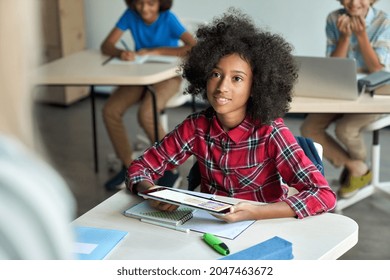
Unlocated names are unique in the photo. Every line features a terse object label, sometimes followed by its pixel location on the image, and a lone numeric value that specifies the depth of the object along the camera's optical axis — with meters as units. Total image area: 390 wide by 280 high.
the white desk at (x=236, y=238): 2.36
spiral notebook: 2.51
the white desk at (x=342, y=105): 3.68
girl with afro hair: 2.79
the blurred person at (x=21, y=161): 1.39
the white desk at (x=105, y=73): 4.21
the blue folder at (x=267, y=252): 2.30
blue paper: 2.33
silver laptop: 3.68
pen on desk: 2.47
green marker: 2.34
